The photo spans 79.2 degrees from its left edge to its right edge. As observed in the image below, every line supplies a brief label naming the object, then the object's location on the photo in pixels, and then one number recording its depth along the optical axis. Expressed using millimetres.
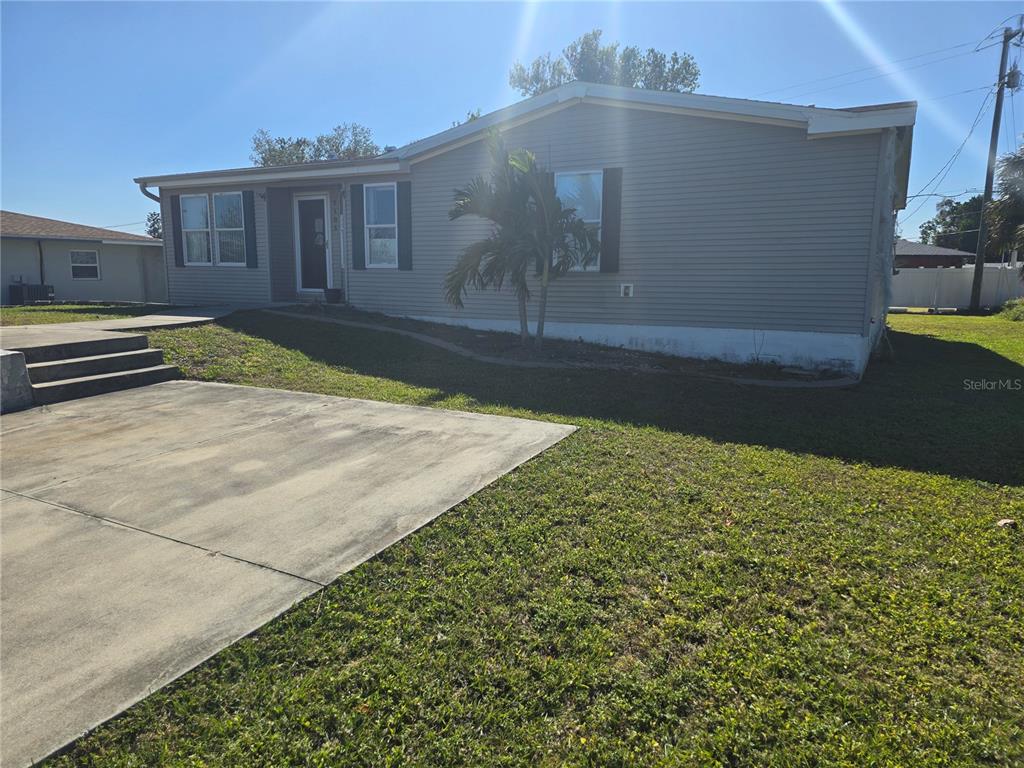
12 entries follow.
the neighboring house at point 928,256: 31891
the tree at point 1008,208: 20438
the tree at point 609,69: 32062
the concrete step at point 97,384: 6423
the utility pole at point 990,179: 22656
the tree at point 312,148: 39906
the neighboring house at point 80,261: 19438
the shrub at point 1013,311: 18656
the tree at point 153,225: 62891
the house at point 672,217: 8484
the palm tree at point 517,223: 8906
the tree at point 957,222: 46469
